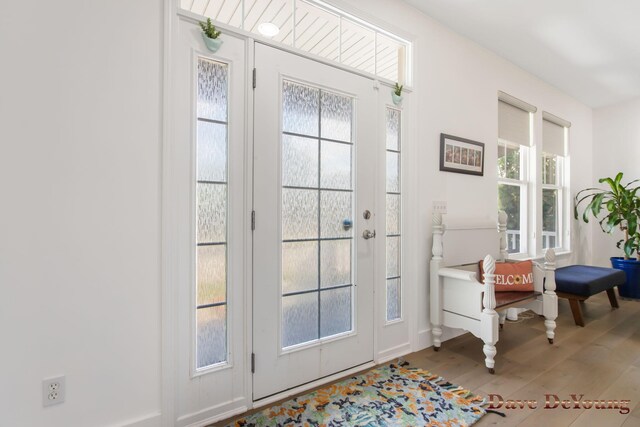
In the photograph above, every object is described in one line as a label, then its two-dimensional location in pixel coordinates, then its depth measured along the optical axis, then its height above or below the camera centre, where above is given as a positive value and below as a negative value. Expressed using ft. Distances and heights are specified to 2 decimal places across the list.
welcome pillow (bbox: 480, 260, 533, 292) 8.84 -1.64
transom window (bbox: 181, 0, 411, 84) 6.01 +3.93
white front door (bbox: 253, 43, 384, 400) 6.24 -0.08
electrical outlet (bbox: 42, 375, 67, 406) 4.43 -2.39
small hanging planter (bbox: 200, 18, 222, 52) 5.47 +3.03
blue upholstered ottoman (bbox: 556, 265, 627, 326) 10.45 -2.24
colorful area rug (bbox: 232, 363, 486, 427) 5.57 -3.47
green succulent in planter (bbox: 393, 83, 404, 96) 8.16 +3.16
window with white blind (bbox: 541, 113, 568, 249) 14.43 +1.62
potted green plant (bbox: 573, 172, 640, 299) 13.74 -0.23
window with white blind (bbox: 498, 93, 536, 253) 11.96 +1.97
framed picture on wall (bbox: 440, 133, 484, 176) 9.29 +1.82
